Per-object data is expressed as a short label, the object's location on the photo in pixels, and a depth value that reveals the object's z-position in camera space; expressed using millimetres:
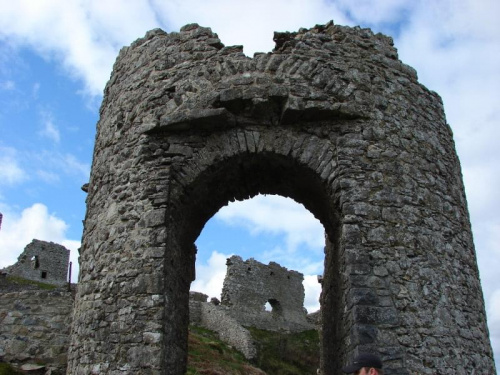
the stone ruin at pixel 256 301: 29219
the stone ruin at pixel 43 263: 37031
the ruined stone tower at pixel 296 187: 6996
